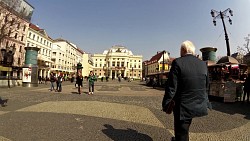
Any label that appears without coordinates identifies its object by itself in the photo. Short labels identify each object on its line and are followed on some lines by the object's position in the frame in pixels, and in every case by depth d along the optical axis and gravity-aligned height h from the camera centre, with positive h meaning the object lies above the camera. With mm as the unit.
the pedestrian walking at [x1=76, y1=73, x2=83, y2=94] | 11151 -490
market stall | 8428 -135
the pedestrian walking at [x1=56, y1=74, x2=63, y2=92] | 12772 -623
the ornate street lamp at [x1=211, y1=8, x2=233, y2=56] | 10966 +5206
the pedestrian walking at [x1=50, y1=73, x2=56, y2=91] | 13328 -415
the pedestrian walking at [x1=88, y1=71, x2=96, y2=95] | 11193 -283
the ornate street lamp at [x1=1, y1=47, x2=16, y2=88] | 27057 +3015
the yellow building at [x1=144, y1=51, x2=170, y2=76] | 78072 +7943
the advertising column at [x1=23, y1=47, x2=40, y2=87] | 16433 +718
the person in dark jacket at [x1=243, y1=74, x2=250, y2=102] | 8408 -524
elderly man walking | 2288 -248
